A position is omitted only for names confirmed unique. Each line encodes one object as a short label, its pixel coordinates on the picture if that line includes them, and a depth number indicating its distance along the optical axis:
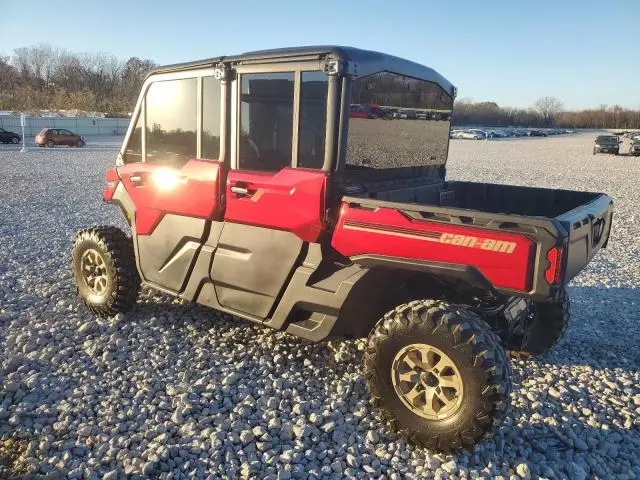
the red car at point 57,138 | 30.25
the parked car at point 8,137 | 30.70
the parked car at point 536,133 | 70.56
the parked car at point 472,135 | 56.19
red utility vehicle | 3.10
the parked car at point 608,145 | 35.22
